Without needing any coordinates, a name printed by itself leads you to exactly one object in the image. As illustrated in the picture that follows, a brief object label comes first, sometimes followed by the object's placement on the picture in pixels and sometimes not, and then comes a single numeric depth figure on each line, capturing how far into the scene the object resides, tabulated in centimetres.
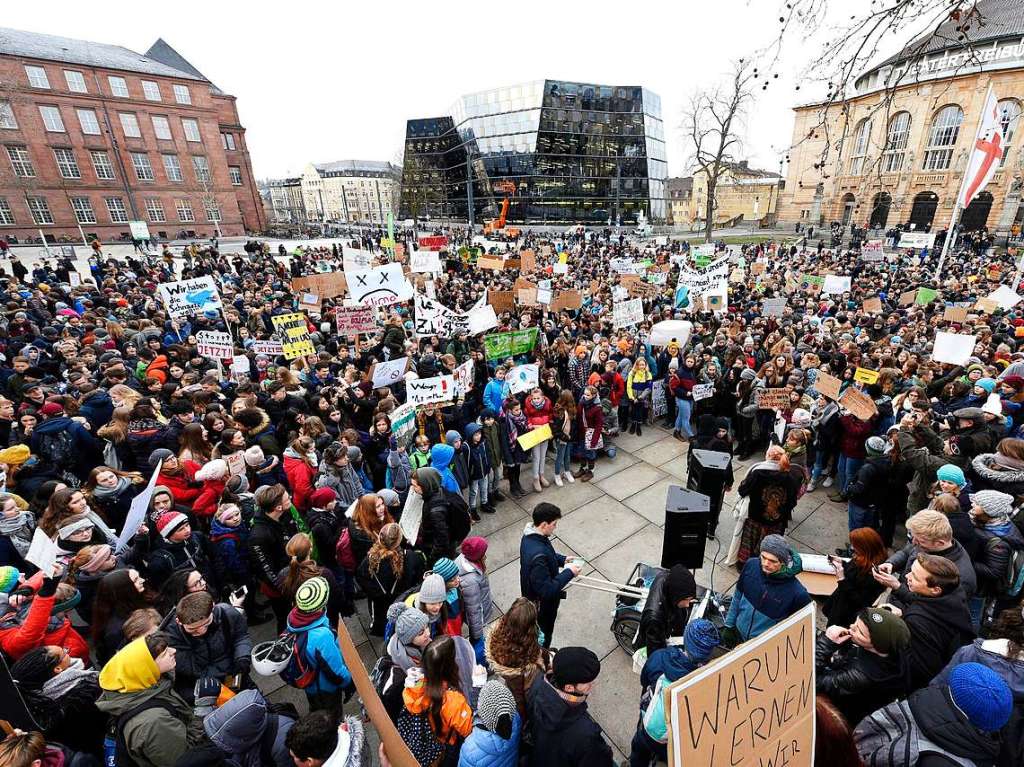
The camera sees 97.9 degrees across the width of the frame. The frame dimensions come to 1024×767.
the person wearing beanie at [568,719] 234
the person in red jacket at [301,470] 524
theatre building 4069
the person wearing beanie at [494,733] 238
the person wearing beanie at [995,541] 374
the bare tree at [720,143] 3681
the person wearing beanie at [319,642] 309
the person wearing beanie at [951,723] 207
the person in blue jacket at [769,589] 336
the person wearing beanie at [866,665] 262
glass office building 6347
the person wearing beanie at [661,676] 272
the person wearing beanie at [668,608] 357
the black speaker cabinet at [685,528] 438
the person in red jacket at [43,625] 297
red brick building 4050
